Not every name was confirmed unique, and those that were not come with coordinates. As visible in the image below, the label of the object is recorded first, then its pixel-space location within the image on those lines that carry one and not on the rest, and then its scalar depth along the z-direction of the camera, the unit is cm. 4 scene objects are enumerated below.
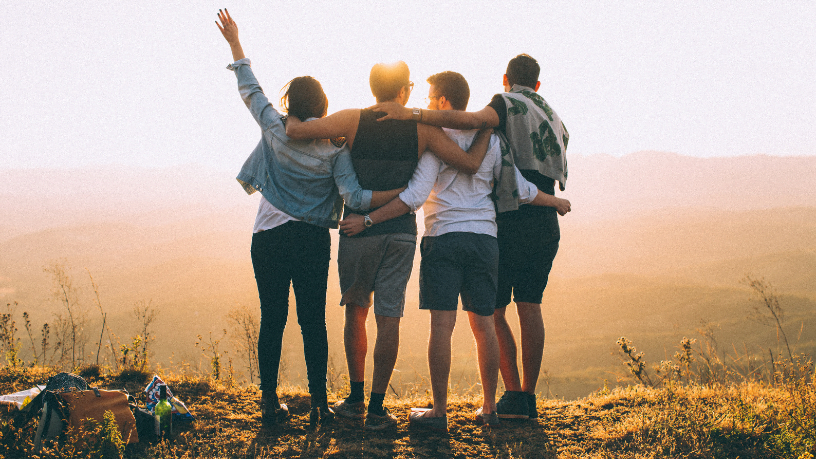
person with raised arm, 299
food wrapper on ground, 312
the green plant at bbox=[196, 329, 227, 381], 421
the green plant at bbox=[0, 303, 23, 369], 423
